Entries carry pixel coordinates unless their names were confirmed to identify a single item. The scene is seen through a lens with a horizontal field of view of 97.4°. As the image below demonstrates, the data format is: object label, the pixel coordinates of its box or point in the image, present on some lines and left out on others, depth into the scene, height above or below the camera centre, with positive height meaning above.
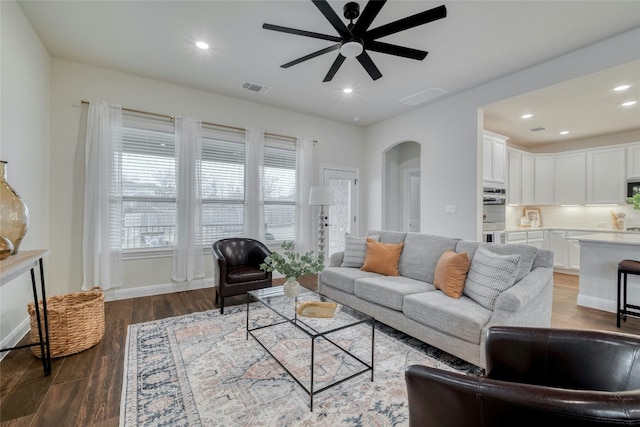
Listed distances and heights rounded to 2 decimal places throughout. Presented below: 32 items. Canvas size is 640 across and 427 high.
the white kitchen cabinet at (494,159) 4.62 +0.96
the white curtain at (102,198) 3.46 +0.17
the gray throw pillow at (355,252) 3.51 -0.48
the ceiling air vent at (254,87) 4.05 +1.86
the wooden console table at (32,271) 1.52 -0.34
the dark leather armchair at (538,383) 0.64 -0.52
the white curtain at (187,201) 4.01 +0.17
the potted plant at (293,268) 2.40 -0.47
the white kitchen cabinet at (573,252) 5.47 -0.69
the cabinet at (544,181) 6.08 +0.77
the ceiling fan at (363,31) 1.98 +1.43
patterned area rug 1.61 -1.15
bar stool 2.88 -0.71
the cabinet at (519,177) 5.68 +0.81
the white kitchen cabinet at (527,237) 5.23 -0.41
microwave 4.97 +0.56
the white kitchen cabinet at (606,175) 5.18 +0.79
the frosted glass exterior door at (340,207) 5.65 +0.15
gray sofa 1.98 -0.71
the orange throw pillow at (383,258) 3.18 -0.51
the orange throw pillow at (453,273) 2.45 -0.52
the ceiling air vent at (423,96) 4.16 +1.86
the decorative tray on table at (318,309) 2.17 -0.76
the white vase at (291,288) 2.44 -0.65
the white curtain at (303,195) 5.04 +0.34
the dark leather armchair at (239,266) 3.16 -0.68
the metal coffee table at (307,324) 1.87 -0.78
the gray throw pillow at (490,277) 2.18 -0.49
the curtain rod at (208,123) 3.73 +1.36
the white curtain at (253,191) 4.55 +0.37
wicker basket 2.24 -0.95
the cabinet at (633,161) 4.98 +1.00
